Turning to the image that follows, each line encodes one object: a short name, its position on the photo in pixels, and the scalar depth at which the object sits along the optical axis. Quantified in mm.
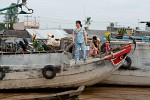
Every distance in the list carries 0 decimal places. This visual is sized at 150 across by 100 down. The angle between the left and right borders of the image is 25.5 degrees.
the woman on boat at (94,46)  11266
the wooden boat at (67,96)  8461
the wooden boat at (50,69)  10211
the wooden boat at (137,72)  11969
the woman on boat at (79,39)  10461
